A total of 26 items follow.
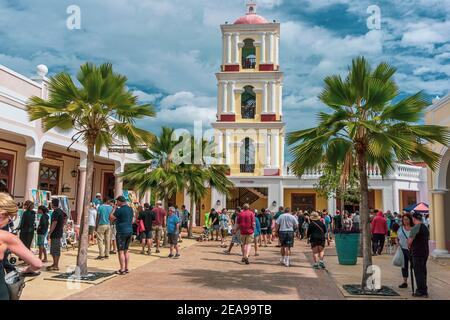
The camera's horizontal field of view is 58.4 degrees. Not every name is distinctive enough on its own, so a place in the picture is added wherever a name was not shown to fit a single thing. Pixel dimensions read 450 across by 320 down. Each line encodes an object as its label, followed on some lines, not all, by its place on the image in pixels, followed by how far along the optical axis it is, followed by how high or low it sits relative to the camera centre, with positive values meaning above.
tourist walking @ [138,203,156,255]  13.03 -0.58
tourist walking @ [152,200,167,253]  14.09 -0.43
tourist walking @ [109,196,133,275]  9.16 -0.53
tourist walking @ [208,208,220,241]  18.89 -0.49
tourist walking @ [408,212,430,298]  7.52 -0.75
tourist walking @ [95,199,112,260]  11.58 -0.50
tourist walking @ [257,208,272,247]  17.54 -0.49
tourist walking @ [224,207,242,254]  14.05 -0.96
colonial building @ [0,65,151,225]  12.58 +2.31
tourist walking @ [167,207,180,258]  12.32 -0.64
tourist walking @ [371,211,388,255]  13.97 -0.55
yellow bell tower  28.02 +7.81
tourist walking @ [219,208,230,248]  17.91 -0.54
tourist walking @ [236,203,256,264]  11.67 -0.59
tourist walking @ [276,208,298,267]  11.57 -0.63
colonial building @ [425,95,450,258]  13.13 +0.50
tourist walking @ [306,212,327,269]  10.78 -0.62
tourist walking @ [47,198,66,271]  9.46 -0.67
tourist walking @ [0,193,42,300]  3.45 -0.39
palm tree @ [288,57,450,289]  7.71 +1.62
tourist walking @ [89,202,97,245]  13.60 -0.36
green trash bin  11.57 -0.99
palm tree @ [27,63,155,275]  8.77 +2.19
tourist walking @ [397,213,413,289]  8.29 -0.58
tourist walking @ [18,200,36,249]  9.49 -0.44
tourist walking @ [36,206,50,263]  10.09 -0.54
